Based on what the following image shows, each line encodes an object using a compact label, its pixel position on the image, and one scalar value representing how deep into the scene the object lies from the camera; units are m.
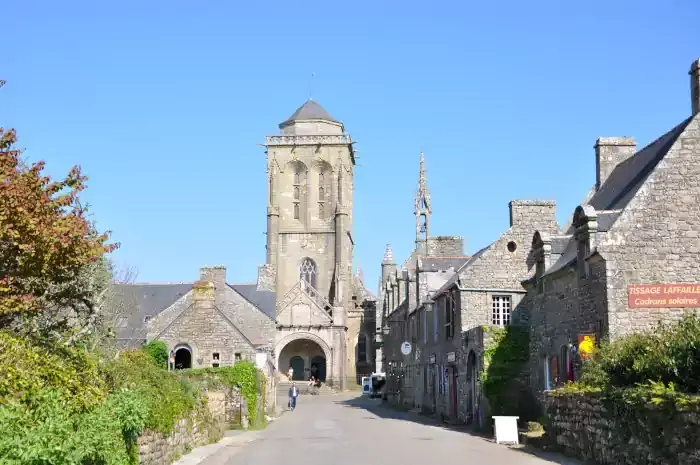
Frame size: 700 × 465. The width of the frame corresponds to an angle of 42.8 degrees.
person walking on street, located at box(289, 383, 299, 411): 45.72
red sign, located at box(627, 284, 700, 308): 21.09
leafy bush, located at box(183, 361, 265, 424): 25.14
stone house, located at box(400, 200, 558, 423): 31.55
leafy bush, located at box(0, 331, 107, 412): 11.32
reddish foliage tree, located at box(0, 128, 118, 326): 13.53
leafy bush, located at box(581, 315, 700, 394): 12.98
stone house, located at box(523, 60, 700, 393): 21.08
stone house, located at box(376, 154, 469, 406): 42.34
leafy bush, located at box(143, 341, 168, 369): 34.88
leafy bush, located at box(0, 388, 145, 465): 8.78
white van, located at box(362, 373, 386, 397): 63.56
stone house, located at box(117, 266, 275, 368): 34.28
